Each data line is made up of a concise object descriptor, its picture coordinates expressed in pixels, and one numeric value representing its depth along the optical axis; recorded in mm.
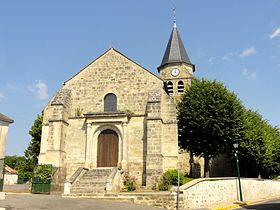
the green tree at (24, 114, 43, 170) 33012
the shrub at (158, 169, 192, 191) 18094
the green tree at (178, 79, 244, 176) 23281
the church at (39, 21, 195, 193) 19891
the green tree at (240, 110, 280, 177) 27047
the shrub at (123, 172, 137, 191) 19172
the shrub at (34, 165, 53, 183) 17859
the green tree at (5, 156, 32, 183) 36159
